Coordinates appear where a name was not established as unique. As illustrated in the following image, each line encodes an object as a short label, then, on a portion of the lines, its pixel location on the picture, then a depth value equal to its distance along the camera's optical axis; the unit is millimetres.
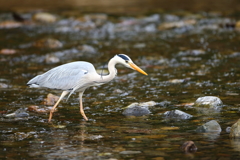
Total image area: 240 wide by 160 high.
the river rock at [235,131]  11700
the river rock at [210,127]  12523
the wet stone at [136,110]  14950
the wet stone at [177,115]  14173
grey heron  14500
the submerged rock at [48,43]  29375
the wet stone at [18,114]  14680
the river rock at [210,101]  15531
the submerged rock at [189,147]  10828
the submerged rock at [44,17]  39656
